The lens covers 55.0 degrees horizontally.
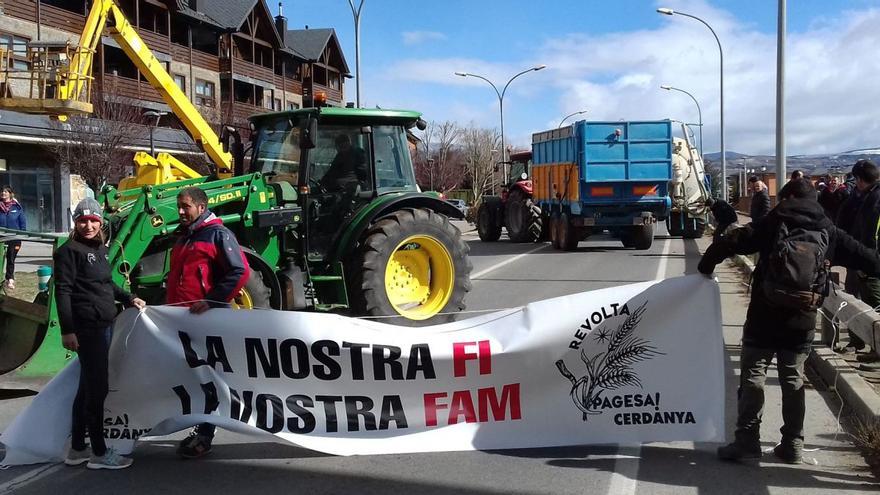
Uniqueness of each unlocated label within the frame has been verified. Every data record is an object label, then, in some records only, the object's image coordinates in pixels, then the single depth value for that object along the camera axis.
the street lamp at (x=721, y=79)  30.91
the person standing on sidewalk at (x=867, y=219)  7.74
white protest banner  5.30
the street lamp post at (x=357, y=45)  23.39
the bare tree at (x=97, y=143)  25.44
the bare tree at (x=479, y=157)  67.25
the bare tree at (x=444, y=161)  66.06
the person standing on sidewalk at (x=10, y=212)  14.80
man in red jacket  5.32
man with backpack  4.94
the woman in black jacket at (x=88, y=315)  4.93
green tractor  7.68
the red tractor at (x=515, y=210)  24.62
